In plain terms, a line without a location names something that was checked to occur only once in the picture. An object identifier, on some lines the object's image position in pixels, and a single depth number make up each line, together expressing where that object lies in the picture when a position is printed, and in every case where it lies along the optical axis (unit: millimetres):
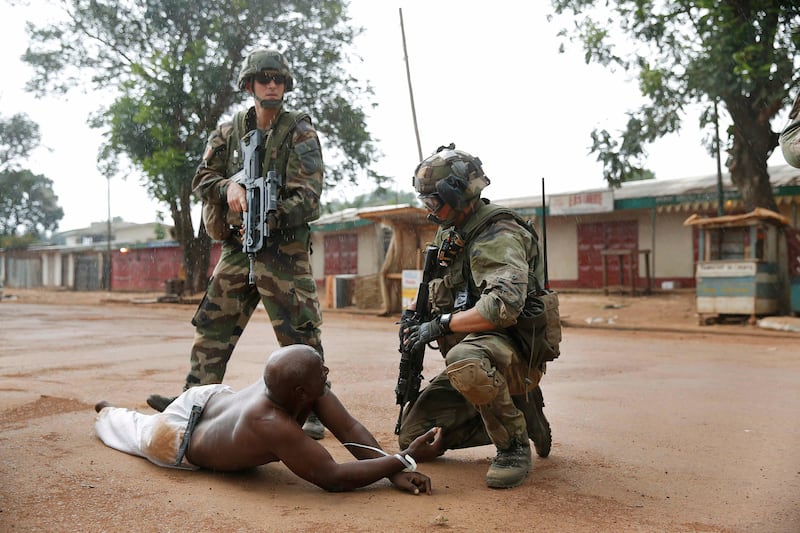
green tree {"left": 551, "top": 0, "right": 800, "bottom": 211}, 12477
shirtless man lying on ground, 2742
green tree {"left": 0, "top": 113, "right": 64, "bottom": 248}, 45375
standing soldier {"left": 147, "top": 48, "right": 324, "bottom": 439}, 3844
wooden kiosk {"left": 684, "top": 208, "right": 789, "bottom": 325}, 12352
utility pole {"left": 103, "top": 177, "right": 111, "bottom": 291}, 36553
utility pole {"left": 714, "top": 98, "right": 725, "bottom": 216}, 16062
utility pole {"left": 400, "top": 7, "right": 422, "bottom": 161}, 16734
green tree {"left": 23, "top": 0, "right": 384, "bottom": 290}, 19672
